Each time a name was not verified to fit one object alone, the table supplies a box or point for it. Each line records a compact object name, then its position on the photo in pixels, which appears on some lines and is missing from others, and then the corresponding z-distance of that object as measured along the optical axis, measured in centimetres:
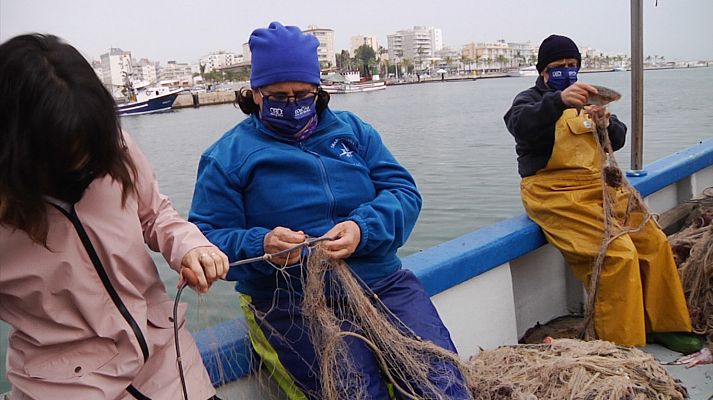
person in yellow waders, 282
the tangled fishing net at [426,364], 185
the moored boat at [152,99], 5184
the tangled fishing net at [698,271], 298
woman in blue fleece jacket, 192
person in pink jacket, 127
